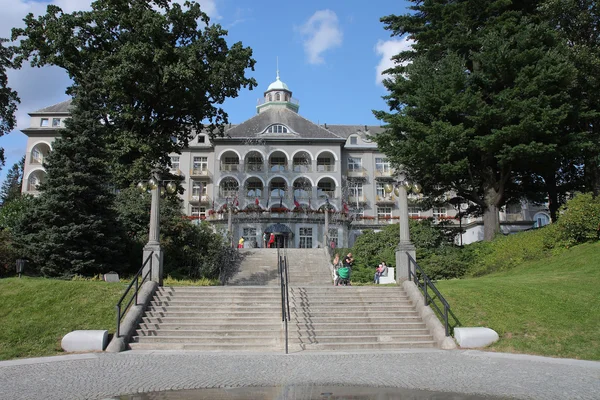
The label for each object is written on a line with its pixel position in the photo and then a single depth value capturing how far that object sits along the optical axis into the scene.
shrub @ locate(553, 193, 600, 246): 20.08
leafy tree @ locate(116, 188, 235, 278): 24.98
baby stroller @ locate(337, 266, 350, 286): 18.12
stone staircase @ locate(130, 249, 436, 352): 11.52
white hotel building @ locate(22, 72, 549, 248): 50.69
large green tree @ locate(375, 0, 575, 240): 23.70
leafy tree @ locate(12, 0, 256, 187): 25.31
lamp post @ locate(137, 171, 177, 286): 14.97
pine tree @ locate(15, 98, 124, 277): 20.30
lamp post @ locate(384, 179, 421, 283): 15.52
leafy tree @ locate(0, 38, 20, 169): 26.30
